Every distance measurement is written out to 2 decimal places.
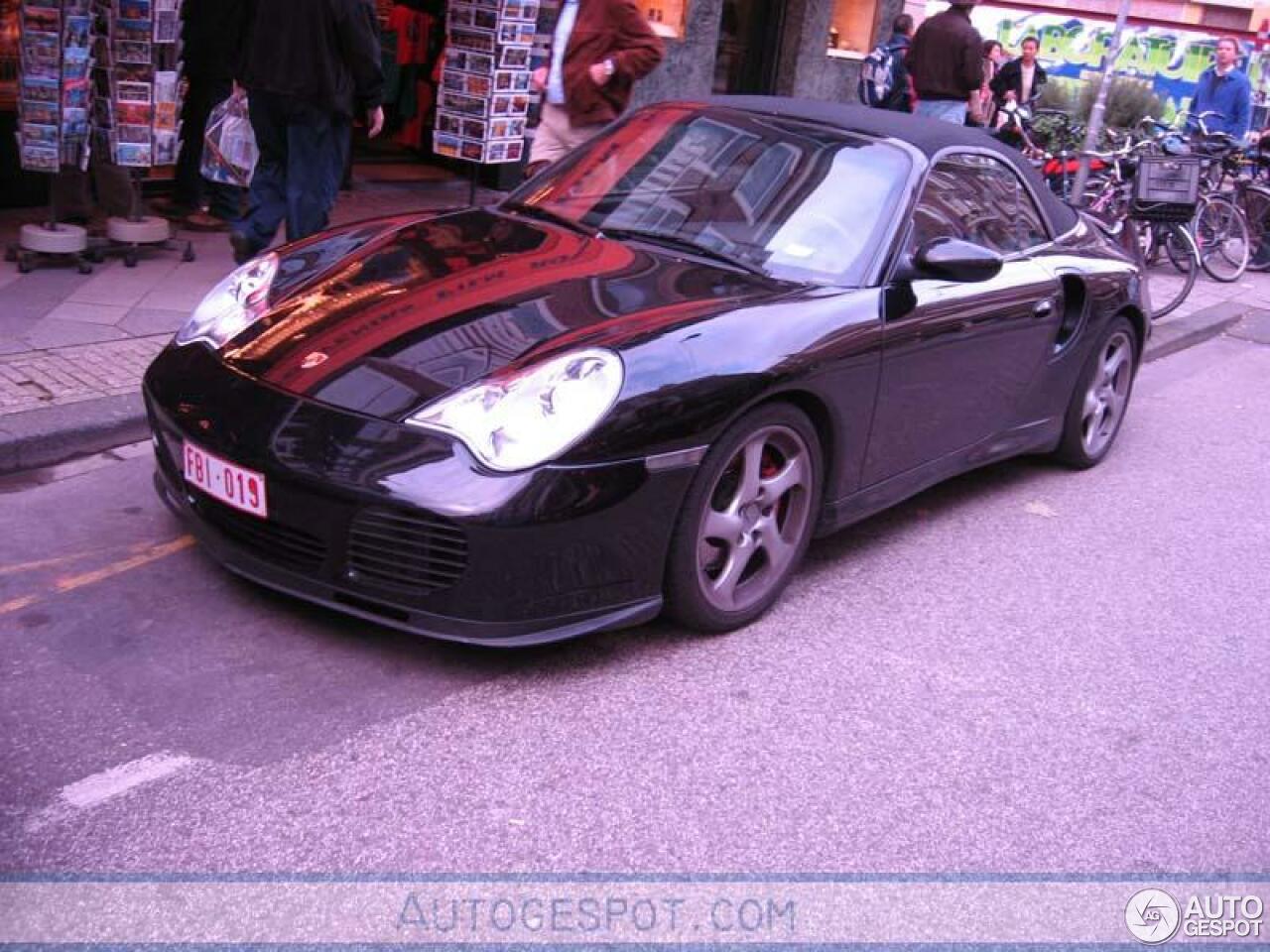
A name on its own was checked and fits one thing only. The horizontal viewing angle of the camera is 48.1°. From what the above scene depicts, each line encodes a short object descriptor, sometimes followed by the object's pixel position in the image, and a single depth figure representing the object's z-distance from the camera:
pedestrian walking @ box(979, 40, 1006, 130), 13.23
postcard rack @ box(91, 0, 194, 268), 7.20
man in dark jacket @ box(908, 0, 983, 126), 9.95
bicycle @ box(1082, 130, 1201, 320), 10.13
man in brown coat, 7.47
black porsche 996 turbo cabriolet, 3.53
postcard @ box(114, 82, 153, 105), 7.27
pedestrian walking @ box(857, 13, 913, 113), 11.62
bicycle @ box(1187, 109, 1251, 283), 12.05
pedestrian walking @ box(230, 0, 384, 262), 6.51
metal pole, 9.63
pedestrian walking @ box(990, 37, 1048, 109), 14.52
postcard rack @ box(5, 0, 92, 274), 6.96
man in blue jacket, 12.84
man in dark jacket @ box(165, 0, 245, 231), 8.57
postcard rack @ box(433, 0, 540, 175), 8.99
